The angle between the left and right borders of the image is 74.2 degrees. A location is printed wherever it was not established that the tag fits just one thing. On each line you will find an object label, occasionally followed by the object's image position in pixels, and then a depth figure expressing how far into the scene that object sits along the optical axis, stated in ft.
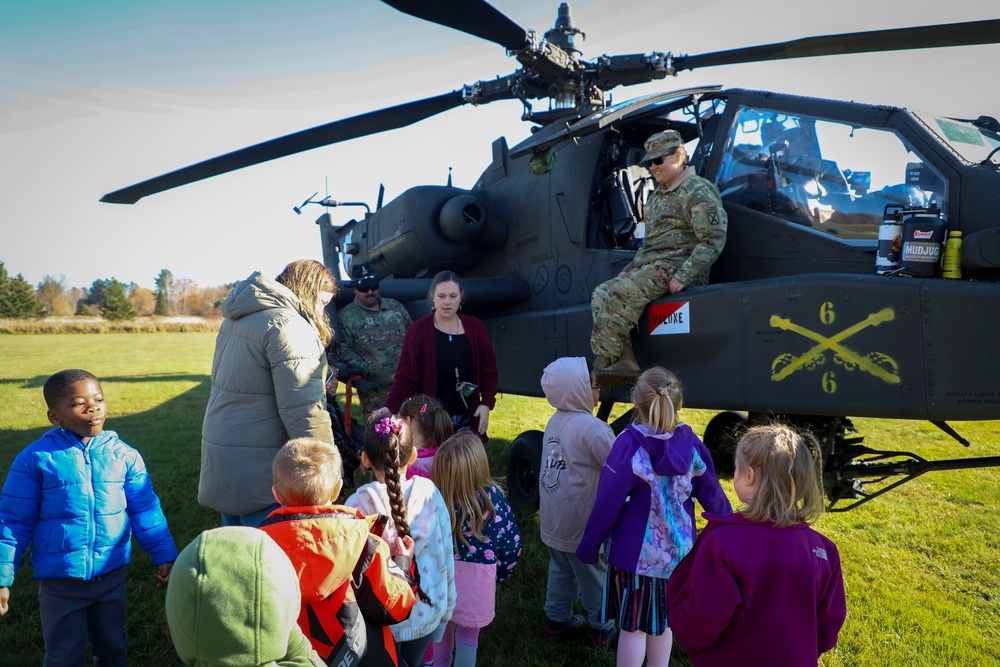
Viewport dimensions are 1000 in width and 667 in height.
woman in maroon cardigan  13.55
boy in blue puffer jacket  8.18
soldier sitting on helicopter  12.57
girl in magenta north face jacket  6.26
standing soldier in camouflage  18.28
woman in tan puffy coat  9.68
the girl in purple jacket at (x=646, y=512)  8.83
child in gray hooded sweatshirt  10.56
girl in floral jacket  9.23
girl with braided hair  7.91
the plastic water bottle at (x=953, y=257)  10.30
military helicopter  10.12
